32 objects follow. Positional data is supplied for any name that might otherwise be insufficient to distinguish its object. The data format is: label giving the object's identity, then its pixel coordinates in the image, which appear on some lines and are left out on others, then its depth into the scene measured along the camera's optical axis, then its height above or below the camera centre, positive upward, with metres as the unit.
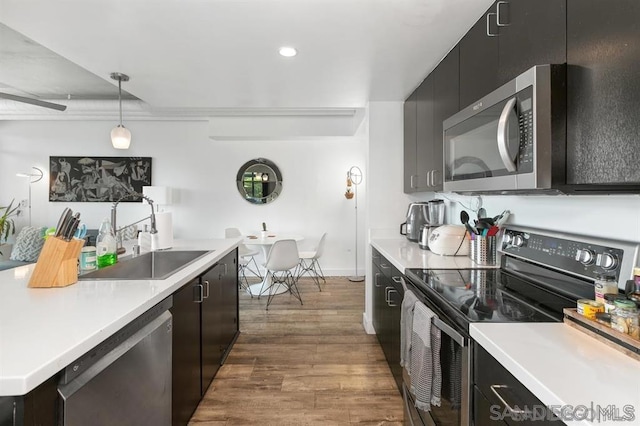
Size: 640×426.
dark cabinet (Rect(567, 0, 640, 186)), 0.81 +0.35
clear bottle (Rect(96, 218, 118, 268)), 1.73 -0.19
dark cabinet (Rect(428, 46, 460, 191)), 1.91 +0.74
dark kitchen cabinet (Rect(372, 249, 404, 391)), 2.03 -0.71
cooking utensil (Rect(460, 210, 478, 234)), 1.91 -0.06
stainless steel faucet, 1.89 -0.08
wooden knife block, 1.30 -0.21
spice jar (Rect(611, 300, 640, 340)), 0.77 -0.26
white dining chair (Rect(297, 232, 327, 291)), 5.05 -0.92
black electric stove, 1.06 -0.31
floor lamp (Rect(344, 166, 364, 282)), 5.14 +0.53
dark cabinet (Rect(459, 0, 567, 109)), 1.08 +0.71
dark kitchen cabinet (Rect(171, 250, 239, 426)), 1.58 -0.74
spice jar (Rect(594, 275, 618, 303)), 0.89 -0.21
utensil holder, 1.83 -0.21
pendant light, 2.79 +0.68
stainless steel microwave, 1.05 +0.29
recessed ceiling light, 1.99 +1.05
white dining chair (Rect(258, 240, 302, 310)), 3.75 -0.54
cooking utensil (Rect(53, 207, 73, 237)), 1.32 -0.03
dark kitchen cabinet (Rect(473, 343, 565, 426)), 0.68 -0.45
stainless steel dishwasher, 0.88 -0.54
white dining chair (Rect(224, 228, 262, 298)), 4.55 -0.78
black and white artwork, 4.96 +0.58
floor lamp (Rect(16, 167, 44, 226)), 4.94 +0.59
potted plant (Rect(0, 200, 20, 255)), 4.56 -0.11
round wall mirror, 5.10 +0.53
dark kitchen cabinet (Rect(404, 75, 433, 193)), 2.36 +0.63
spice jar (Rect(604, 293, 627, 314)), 0.83 -0.23
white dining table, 3.99 -0.43
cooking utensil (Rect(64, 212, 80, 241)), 1.33 -0.06
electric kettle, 2.69 -0.04
